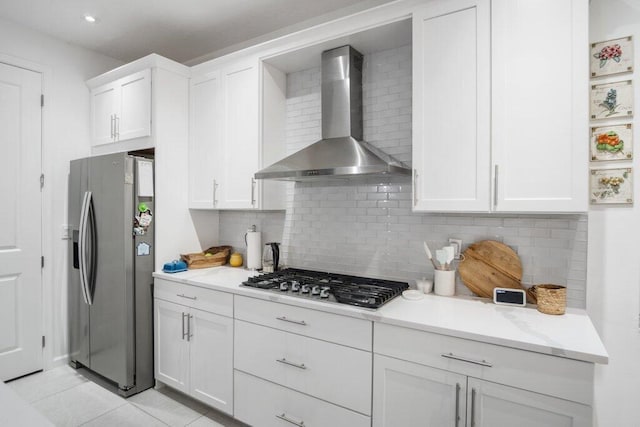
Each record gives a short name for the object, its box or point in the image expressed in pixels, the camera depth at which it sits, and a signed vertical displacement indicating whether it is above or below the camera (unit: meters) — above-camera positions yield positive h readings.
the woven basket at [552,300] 1.71 -0.46
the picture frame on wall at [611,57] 1.72 +0.79
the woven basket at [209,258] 2.87 -0.43
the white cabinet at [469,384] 1.33 -0.75
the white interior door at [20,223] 2.80 -0.13
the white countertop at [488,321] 1.35 -0.53
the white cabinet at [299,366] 1.76 -0.89
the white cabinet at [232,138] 2.62 +0.57
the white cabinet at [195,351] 2.28 -1.03
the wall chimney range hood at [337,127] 2.13 +0.57
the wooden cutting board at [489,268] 1.96 -0.34
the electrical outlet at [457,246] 2.13 -0.23
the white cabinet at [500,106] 1.59 +0.53
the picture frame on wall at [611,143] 1.72 +0.34
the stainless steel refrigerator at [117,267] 2.58 -0.46
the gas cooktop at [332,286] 1.85 -0.48
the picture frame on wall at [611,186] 1.73 +0.12
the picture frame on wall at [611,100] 1.72 +0.56
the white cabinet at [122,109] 2.80 +0.87
